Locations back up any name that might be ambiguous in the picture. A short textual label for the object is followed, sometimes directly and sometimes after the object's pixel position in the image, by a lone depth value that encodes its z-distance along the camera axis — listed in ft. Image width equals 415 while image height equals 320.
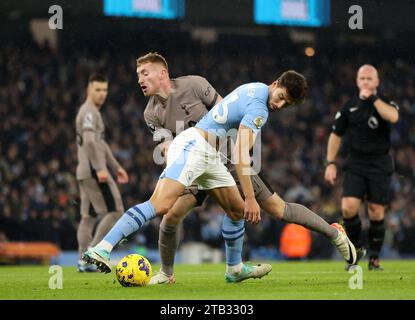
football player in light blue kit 43.29
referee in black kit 62.59
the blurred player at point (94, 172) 67.31
